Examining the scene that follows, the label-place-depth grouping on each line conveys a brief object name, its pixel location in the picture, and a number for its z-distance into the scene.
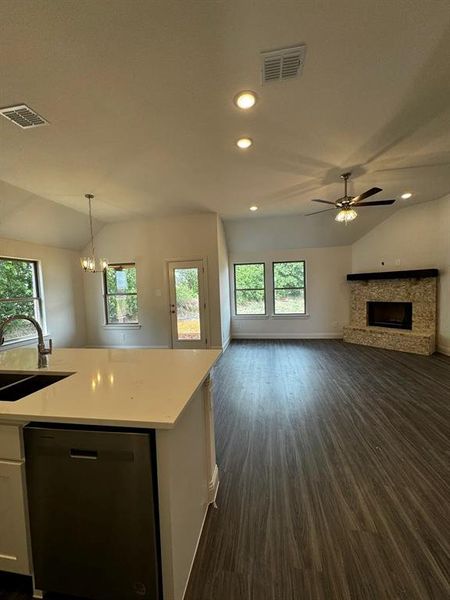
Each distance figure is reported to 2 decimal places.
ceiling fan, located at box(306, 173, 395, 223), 3.69
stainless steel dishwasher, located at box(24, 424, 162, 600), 1.08
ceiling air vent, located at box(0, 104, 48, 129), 2.16
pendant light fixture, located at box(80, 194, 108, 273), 4.22
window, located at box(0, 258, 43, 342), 4.54
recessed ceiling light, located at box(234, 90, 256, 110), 2.08
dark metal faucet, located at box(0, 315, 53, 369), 1.73
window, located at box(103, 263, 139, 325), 6.06
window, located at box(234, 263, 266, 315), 7.01
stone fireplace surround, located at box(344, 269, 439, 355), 5.21
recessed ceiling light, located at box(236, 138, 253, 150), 2.76
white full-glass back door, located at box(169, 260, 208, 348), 5.62
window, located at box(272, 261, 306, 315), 6.84
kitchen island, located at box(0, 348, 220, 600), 1.07
